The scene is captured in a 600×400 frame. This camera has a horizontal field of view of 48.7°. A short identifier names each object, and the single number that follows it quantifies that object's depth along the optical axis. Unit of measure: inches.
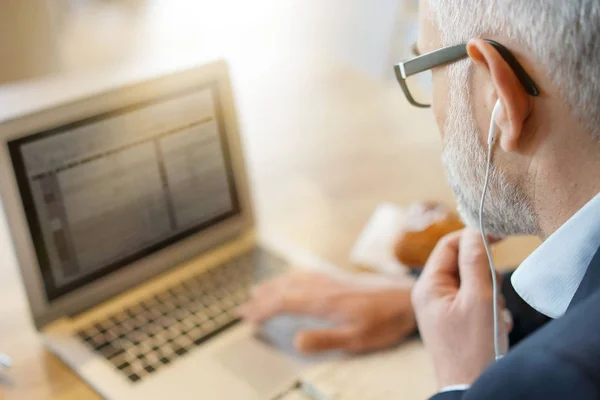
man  18.9
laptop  31.9
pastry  39.7
